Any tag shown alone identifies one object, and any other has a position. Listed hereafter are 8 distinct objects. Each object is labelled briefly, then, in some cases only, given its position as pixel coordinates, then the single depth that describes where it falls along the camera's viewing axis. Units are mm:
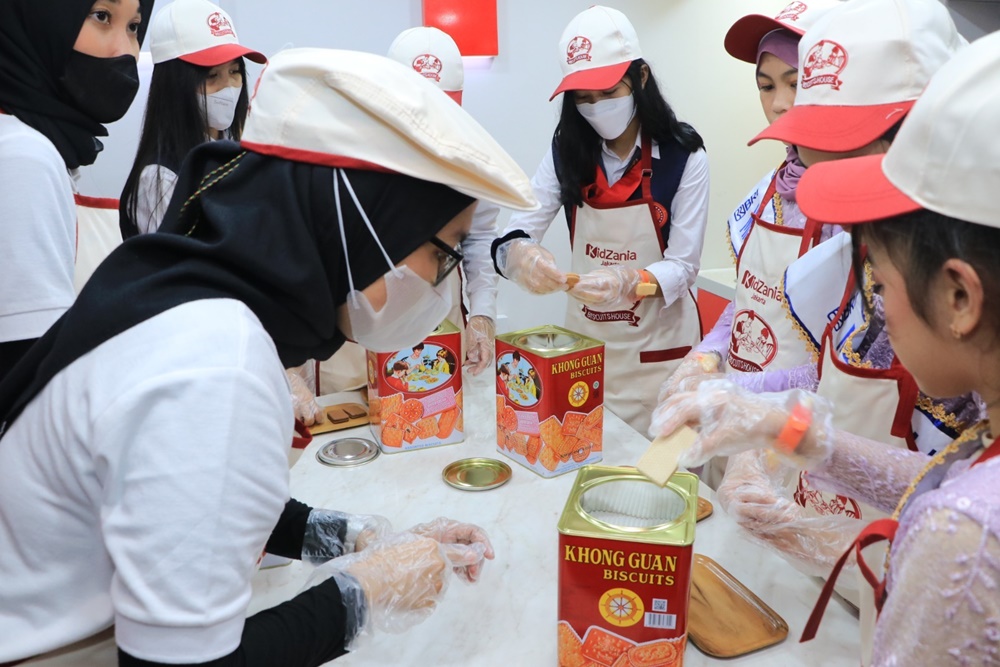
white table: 1011
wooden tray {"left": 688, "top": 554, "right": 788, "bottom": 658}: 995
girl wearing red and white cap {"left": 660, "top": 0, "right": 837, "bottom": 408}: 1494
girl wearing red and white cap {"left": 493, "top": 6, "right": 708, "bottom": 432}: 2111
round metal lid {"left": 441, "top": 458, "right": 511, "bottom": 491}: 1447
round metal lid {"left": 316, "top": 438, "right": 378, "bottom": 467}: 1555
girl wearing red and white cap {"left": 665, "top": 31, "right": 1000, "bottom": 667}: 623
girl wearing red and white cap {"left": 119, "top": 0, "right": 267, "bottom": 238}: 1812
